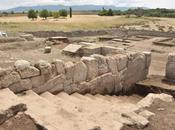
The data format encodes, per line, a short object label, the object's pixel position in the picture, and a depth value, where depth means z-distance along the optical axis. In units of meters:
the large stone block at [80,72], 5.26
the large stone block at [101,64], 5.71
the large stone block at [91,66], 5.50
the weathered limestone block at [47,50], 9.25
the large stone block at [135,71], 6.58
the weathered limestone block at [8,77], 4.00
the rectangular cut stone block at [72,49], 8.21
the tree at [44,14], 48.60
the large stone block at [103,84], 5.67
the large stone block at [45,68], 4.62
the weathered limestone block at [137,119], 3.72
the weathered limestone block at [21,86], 4.19
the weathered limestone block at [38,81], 4.51
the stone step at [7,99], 3.16
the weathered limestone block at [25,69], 4.29
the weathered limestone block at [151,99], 4.59
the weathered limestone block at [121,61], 6.19
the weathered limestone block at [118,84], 6.21
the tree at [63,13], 51.74
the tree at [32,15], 45.76
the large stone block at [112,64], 5.94
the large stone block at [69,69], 5.06
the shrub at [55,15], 49.17
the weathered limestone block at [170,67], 6.96
